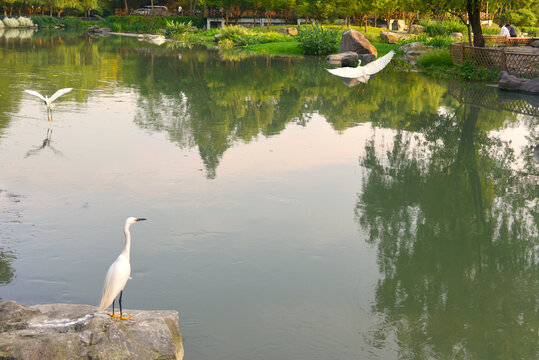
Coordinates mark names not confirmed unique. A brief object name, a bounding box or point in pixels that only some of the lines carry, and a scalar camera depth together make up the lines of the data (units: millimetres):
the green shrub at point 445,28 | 42125
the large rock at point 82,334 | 4277
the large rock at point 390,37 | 41156
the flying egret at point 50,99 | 14148
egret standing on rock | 4867
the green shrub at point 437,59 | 28391
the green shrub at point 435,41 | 33938
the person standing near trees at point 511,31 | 36938
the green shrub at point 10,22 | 66750
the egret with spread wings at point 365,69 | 16541
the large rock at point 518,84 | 20750
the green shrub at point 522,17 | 56712
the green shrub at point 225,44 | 44125
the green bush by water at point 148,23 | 64225
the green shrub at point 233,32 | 46875
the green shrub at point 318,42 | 37219
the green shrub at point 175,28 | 58125
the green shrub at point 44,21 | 71500
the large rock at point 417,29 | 52344
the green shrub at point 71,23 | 72100
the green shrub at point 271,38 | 45156
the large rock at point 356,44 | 33906
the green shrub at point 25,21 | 69031
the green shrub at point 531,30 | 52494
